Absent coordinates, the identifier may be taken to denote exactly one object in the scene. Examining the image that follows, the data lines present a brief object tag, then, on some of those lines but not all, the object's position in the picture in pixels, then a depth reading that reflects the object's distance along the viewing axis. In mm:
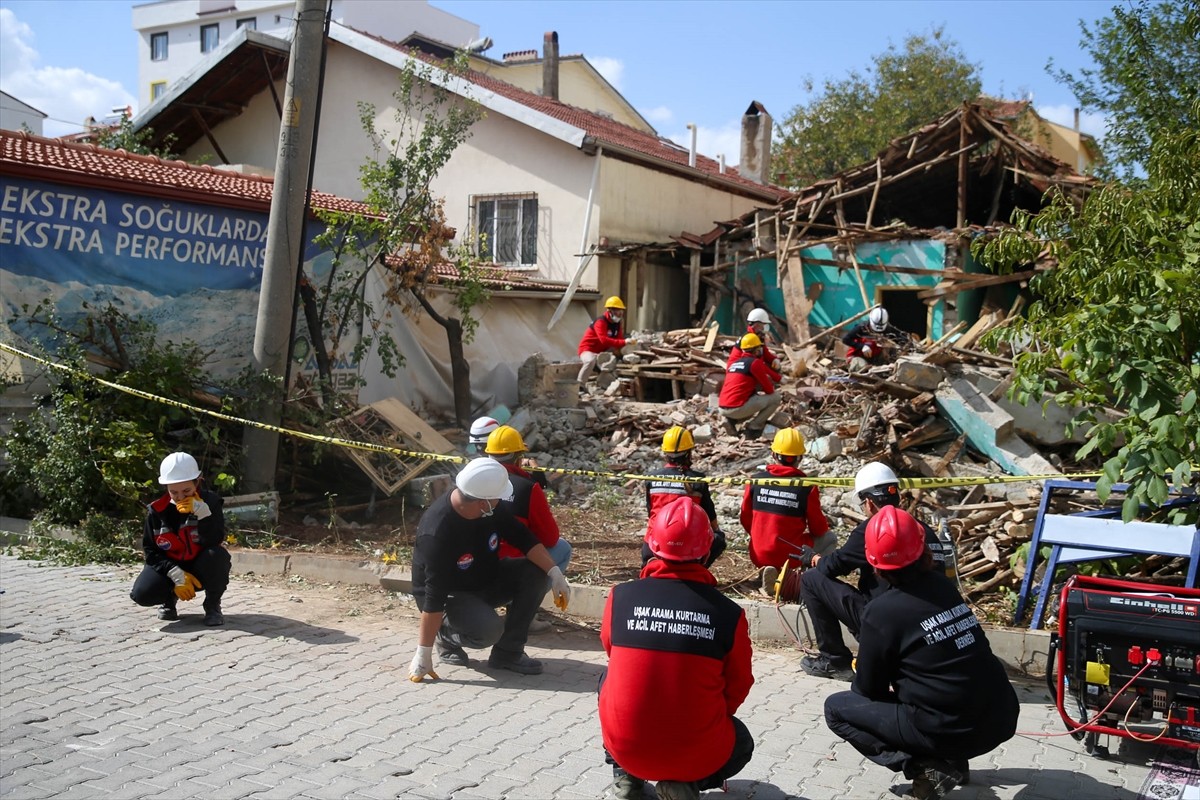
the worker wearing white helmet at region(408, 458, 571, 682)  6129
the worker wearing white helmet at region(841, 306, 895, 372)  14316
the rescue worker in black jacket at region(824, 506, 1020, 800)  4383
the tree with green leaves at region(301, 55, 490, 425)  12547
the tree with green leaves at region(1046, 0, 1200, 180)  14305
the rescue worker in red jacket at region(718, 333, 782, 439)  12625
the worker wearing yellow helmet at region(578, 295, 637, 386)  16203
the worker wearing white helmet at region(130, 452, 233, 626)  7234
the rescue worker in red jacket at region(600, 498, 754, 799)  4125
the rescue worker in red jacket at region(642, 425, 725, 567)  7398
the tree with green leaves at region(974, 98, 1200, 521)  5582
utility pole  9898
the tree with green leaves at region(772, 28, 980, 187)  34844
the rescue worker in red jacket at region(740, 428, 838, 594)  7504
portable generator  4766
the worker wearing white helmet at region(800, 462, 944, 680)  6098
